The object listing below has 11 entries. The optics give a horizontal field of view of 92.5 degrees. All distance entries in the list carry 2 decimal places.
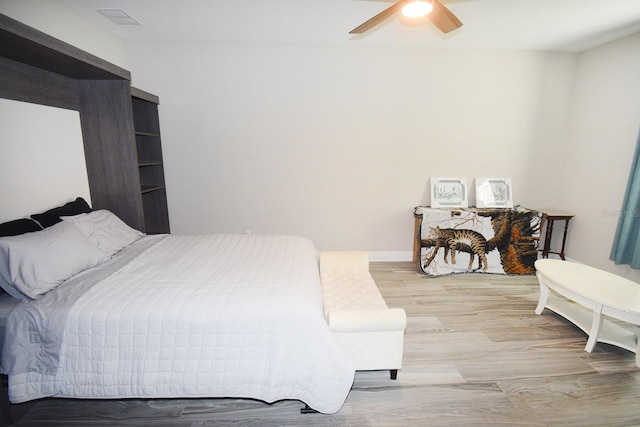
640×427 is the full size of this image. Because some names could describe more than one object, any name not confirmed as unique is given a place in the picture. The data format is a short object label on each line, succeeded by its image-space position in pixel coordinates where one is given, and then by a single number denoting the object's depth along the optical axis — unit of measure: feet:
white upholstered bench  5.64
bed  5.06
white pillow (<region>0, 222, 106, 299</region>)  5.35
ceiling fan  5.88
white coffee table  6.73
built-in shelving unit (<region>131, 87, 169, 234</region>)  11.01
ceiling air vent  8.61
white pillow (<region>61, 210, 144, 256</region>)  7.43
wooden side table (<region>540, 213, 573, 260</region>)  11.51
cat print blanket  11.44
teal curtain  9.44
